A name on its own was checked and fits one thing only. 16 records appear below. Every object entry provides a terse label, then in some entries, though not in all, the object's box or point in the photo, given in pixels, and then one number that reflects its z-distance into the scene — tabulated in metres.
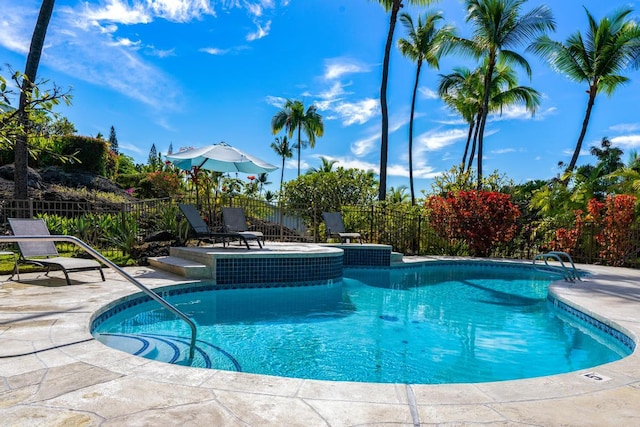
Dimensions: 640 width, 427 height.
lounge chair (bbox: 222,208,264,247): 9.78
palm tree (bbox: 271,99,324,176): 36.91
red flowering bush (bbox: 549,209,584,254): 12.61
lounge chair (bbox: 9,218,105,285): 5.95
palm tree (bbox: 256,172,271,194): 50.50
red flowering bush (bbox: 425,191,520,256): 13.03
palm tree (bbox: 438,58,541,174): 23.38
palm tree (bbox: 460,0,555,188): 17.59
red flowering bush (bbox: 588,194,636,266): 11.34
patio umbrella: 9.11
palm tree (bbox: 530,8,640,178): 17.14
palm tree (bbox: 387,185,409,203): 31.04
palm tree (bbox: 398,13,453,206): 21.59
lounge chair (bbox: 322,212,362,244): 11.88
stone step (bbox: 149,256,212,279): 7.38
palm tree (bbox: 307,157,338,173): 35.12
